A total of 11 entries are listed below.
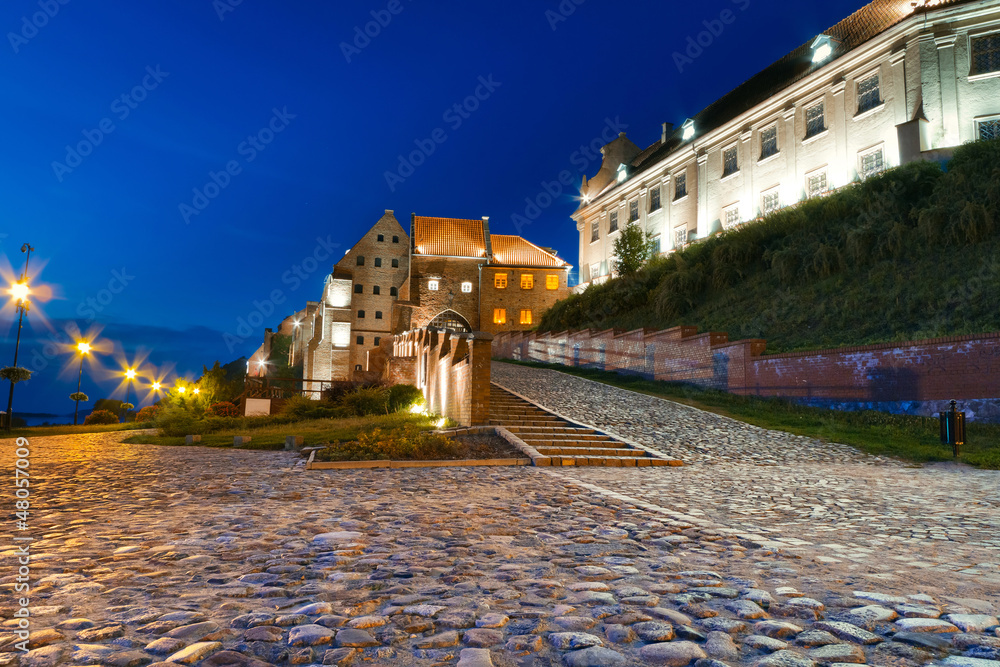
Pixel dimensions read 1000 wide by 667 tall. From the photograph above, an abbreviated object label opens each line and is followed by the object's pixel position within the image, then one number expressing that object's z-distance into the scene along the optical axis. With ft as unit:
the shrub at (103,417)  101.76
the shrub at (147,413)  96.85
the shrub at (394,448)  33.71
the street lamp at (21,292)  62.66
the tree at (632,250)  120.47
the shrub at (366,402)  67.10
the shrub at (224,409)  84.34
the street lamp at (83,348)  94.48
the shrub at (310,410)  68.80
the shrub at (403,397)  66.80
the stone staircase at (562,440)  34.14
